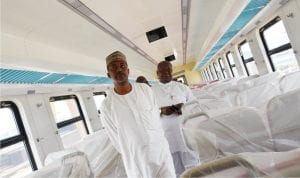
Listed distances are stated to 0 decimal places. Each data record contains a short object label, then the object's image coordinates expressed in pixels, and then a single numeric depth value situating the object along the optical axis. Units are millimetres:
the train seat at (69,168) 1553
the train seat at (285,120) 1232
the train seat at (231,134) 1274
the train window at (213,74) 9175
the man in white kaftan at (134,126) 1441
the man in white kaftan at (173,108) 2478
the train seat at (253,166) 634
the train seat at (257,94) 2382
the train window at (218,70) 8241
